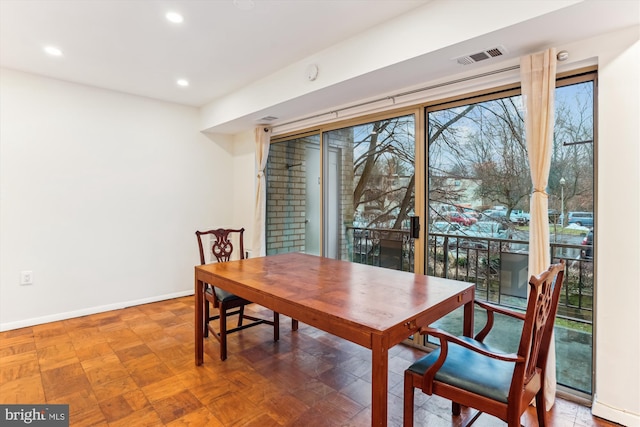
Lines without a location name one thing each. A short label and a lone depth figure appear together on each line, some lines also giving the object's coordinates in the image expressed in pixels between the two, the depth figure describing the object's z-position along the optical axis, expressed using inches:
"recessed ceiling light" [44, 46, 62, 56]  107.1
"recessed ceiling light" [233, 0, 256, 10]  81.7
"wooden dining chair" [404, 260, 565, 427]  51.6
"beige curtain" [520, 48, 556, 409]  79.0
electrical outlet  130.0
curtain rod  89.5
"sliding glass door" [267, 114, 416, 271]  118.0
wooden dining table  53.1
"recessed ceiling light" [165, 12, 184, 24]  87.4
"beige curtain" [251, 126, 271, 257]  166.7
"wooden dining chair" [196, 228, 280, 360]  103.7
